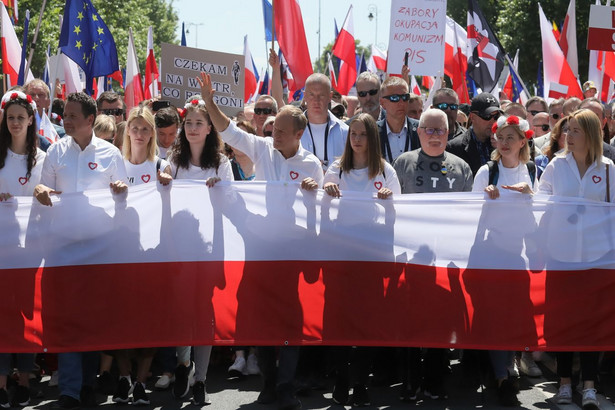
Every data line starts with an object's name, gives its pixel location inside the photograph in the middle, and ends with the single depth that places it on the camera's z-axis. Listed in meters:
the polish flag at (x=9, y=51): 11.80
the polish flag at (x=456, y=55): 14.23
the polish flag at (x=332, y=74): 18.30
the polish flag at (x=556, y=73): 13.08
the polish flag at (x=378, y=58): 20.95
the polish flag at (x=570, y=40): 13.97
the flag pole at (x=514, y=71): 13.48
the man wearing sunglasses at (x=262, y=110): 9.99
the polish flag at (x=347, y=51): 15.30
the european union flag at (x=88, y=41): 10.75
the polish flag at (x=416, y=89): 16.61
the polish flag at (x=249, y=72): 16.89
